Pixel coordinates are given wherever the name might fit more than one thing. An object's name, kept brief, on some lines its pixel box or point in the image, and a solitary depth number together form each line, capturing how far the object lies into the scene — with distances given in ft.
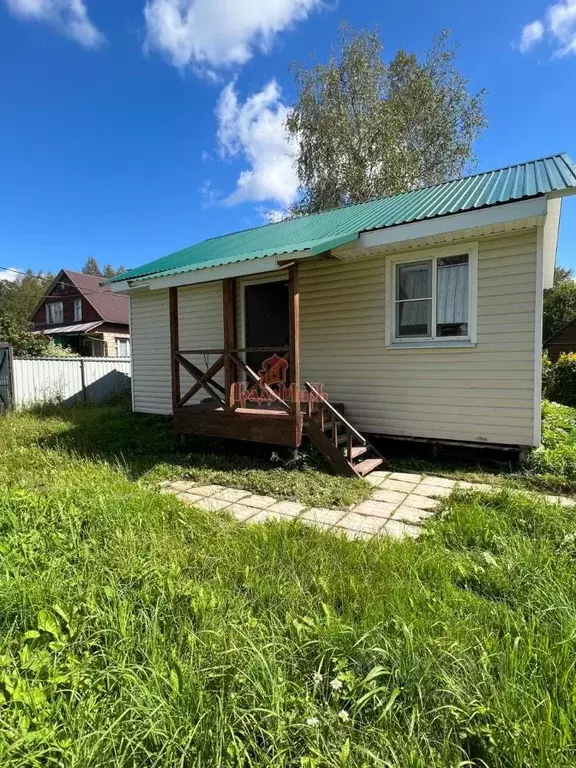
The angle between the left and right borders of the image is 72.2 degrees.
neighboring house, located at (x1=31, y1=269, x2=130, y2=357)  77.46
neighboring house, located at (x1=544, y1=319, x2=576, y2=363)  68.23
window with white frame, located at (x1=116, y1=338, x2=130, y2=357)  80.23
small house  16.14
